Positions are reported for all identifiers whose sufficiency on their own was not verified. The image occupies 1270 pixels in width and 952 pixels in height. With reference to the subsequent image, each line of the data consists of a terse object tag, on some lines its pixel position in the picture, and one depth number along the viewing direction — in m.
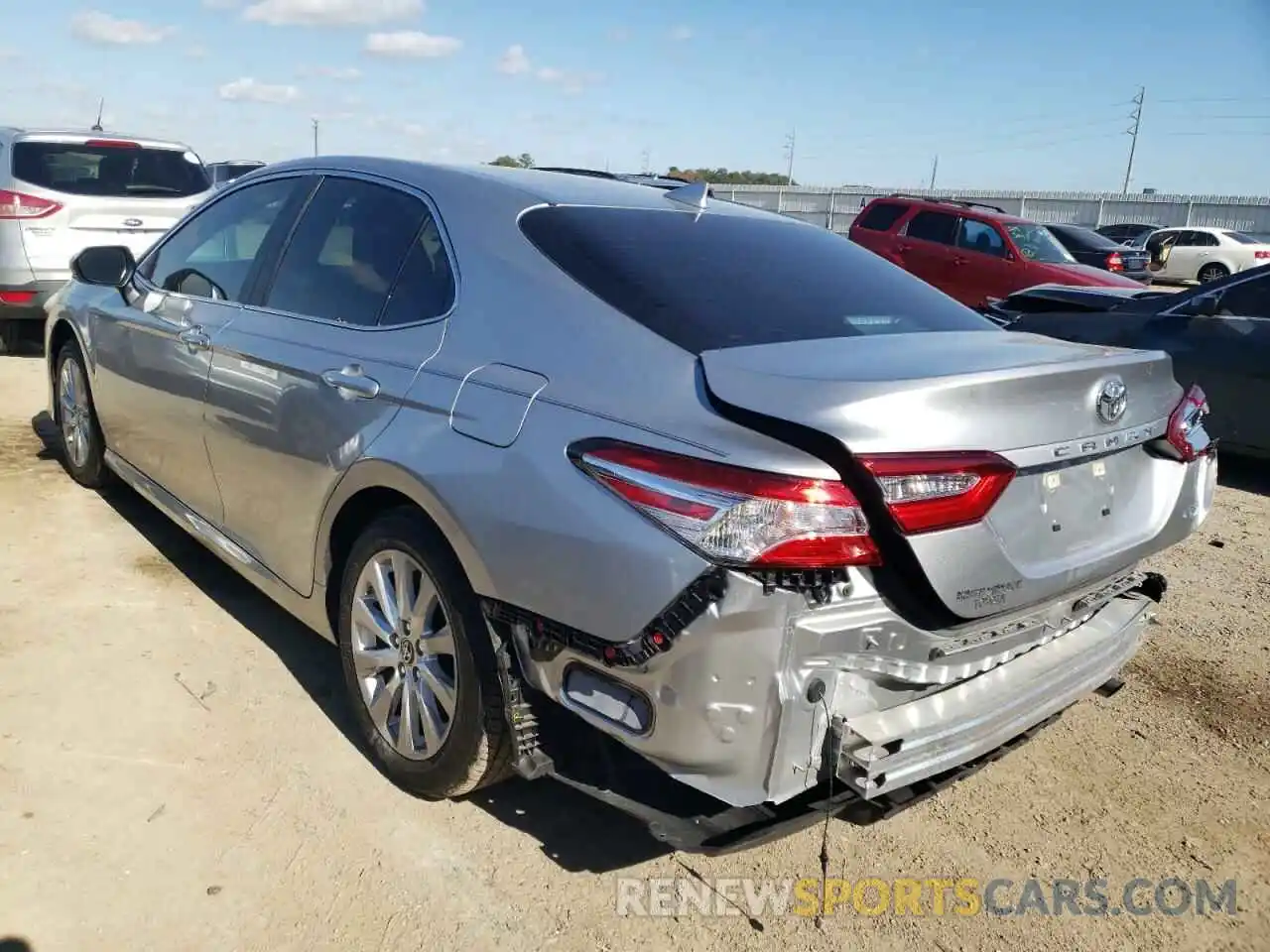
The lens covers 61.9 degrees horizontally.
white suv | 8.24
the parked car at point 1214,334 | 6.34
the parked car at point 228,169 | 19.48
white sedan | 25.16
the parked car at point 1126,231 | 29.41
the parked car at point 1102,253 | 17.08
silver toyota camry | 2.06
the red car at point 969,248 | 13.19
